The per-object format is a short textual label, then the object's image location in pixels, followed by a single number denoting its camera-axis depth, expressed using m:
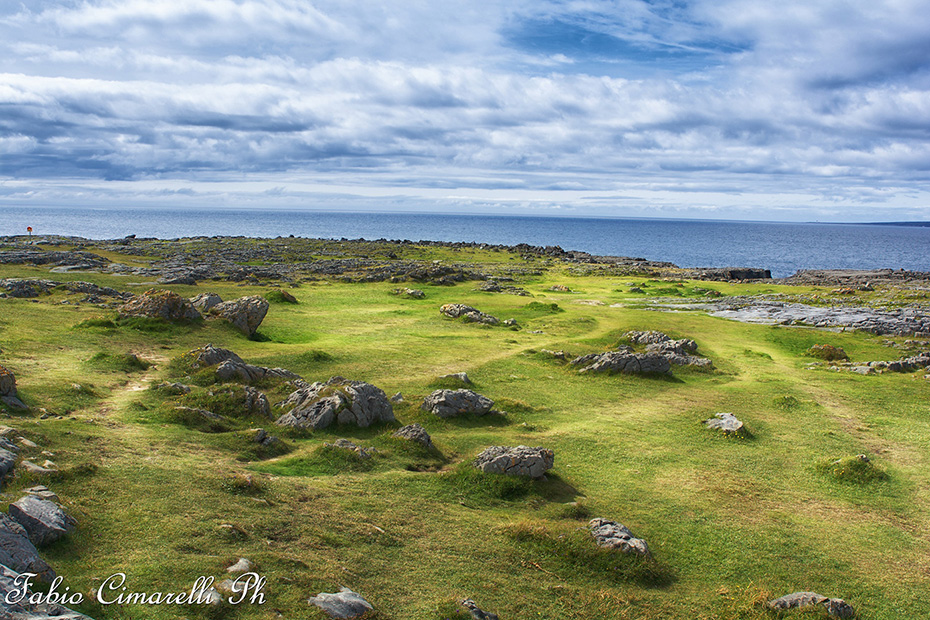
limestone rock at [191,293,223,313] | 35.94
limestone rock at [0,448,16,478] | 11.95
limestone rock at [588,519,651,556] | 13.35
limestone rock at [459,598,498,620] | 10.52
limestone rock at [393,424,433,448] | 19.05
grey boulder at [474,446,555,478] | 17.03
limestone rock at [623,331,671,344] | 38.88
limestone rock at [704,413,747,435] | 22.86
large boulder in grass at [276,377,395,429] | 19.98
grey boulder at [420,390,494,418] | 22.81
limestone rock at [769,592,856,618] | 11.86
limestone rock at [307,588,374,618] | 9.81
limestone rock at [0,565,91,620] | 7.38
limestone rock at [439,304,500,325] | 45.06
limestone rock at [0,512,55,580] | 8.81
